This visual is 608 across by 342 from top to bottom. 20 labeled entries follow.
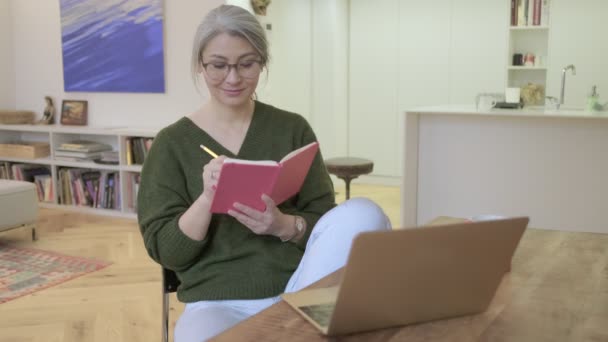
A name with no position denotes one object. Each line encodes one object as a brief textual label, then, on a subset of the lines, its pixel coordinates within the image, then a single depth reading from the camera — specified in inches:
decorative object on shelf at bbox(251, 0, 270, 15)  178.7
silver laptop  28.7
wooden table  31.3
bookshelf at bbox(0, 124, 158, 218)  178.4
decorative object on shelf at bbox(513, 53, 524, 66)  215.2
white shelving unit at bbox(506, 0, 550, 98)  207.8
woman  52.4
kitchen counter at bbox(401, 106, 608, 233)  132.7
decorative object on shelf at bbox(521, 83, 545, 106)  166.4
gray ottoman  144.4
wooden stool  156.3
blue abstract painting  181.3
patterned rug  118.3
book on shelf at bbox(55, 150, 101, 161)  186.4
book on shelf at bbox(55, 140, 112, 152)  186.8
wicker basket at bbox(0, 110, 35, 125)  200.1
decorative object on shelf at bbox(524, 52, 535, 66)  213.7
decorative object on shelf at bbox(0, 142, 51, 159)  192.7
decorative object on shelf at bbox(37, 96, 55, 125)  204.4
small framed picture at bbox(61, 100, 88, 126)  199.9
